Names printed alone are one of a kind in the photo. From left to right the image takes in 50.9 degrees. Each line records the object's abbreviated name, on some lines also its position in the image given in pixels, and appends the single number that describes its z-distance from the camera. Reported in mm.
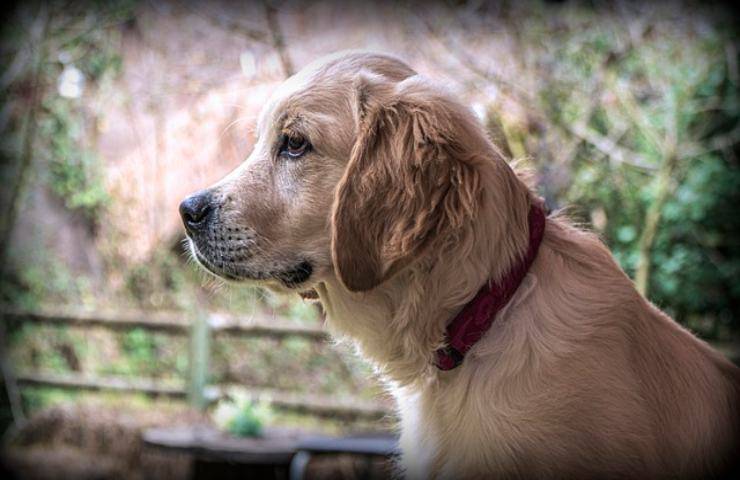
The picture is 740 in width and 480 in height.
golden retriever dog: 1900
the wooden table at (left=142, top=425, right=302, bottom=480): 5328
